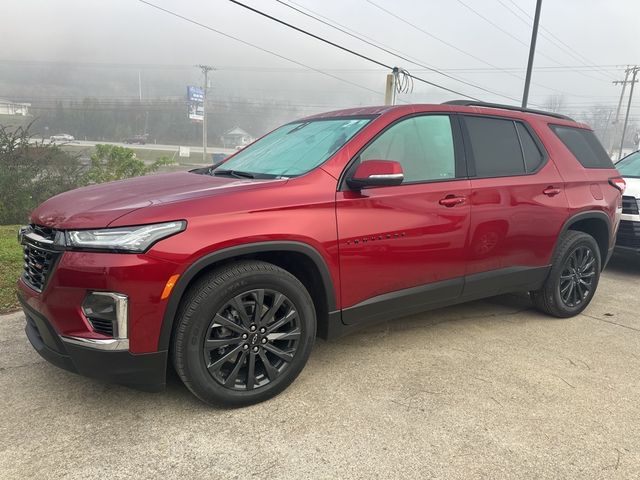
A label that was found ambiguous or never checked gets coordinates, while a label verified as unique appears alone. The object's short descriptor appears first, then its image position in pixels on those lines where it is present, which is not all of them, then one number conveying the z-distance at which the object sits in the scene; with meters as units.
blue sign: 78.62
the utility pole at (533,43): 15.97
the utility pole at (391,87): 17.02
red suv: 2.31
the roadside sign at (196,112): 77.94
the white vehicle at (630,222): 5.91
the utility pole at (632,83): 56.78
